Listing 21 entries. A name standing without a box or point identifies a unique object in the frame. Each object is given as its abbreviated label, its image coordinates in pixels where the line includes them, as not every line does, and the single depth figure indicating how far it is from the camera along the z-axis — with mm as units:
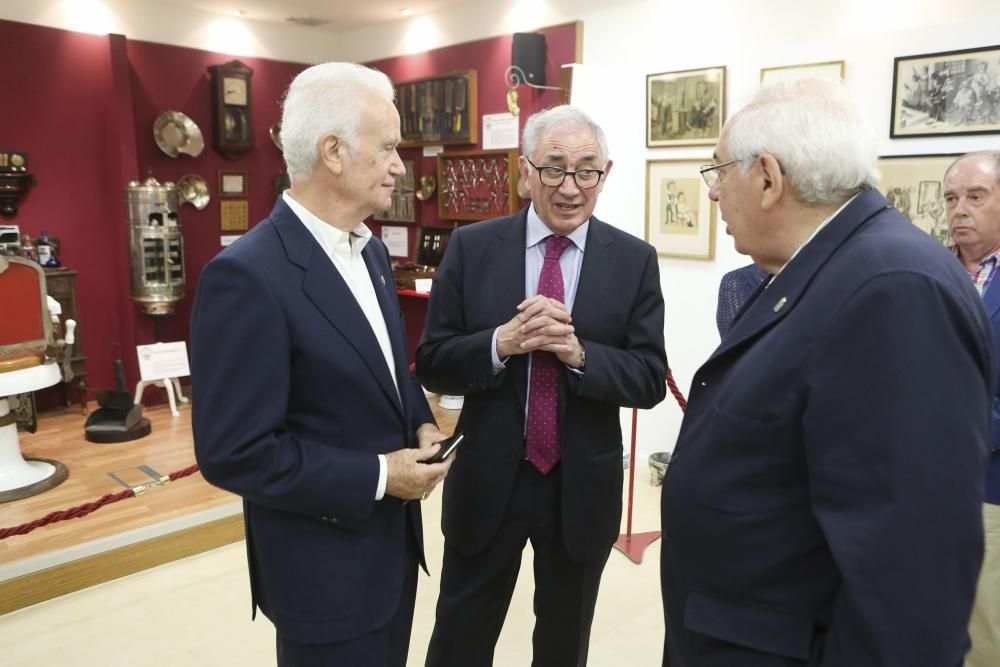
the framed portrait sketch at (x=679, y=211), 4566
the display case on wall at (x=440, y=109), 6316
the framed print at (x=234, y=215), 7141
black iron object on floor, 5551
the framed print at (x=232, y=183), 7074
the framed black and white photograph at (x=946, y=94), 3441
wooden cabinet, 5945
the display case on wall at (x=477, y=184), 6086
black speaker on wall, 5375
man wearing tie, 2039
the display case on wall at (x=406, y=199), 7023
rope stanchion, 3830
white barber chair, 4441
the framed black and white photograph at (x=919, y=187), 3639
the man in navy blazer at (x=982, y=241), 2508
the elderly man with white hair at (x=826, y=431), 1008
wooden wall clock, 6738
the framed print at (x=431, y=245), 6742
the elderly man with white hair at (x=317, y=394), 1395
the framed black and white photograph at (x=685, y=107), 4418
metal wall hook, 5445
